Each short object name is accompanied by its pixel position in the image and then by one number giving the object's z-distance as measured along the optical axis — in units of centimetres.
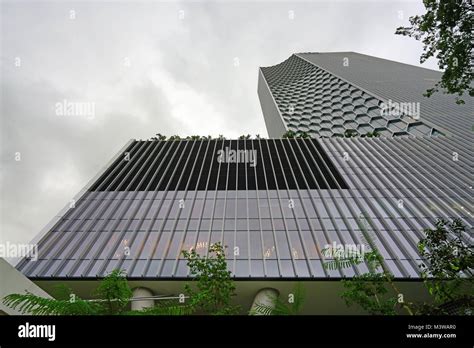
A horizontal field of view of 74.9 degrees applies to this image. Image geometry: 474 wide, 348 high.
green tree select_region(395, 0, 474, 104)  779
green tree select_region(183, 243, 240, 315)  862
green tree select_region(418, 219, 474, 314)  671
